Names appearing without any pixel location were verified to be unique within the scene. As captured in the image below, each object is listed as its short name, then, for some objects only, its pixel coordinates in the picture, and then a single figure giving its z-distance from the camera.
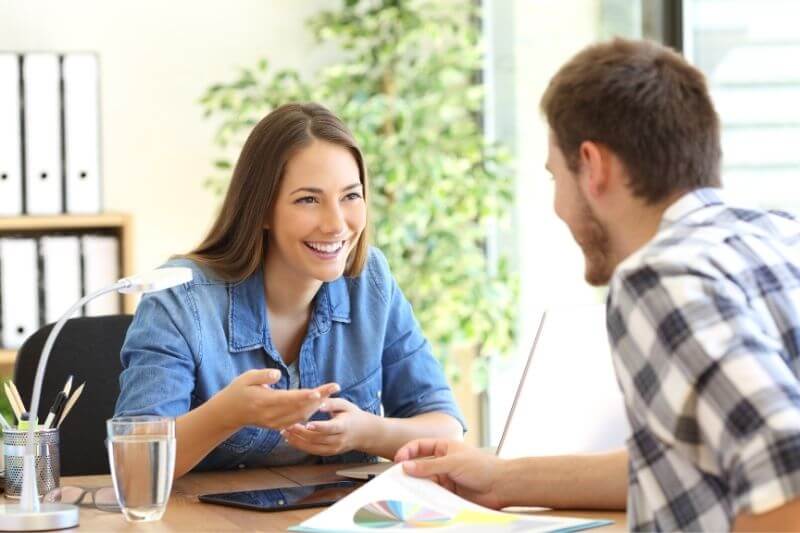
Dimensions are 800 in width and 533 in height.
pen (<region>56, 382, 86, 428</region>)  2.22
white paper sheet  2.02
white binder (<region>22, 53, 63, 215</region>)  3.52
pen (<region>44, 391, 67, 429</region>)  2.18
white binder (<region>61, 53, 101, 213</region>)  3.53
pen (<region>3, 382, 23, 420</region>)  2.21
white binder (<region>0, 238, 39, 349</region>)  3.49
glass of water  2.08
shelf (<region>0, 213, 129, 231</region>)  3.50
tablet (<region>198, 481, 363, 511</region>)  2.15
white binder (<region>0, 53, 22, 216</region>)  3.50
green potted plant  3.84
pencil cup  2.17
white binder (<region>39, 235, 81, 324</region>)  3.51
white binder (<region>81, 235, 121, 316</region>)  3.54
